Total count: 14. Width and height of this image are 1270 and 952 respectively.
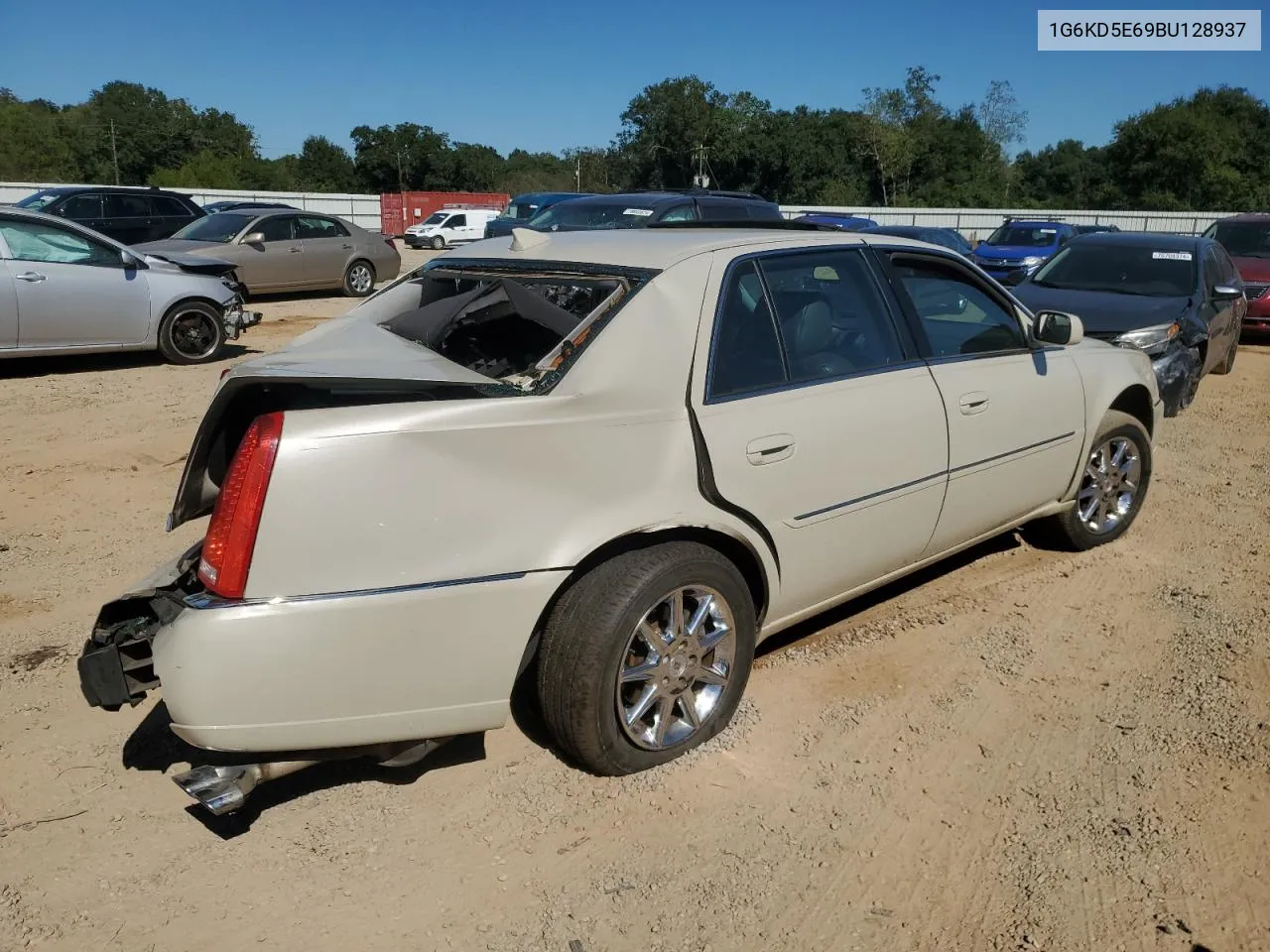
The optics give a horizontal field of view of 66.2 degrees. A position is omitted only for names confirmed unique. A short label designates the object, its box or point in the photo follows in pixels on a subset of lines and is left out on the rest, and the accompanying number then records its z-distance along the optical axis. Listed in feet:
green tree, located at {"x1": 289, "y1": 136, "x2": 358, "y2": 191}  239.91
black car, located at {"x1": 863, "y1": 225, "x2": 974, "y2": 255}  57.62
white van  118.32
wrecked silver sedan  28.68
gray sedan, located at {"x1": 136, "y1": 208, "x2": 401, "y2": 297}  46.26
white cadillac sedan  8.02
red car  43.45
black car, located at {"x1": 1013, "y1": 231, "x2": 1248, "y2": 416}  26.18
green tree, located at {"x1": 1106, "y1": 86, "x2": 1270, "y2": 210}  173.99
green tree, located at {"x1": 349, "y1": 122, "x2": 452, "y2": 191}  234.38
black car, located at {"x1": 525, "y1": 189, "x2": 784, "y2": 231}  39.27
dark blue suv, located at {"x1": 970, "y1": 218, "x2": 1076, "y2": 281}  62.69
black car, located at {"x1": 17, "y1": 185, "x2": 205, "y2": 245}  51.72
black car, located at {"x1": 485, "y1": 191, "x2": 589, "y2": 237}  67.68
